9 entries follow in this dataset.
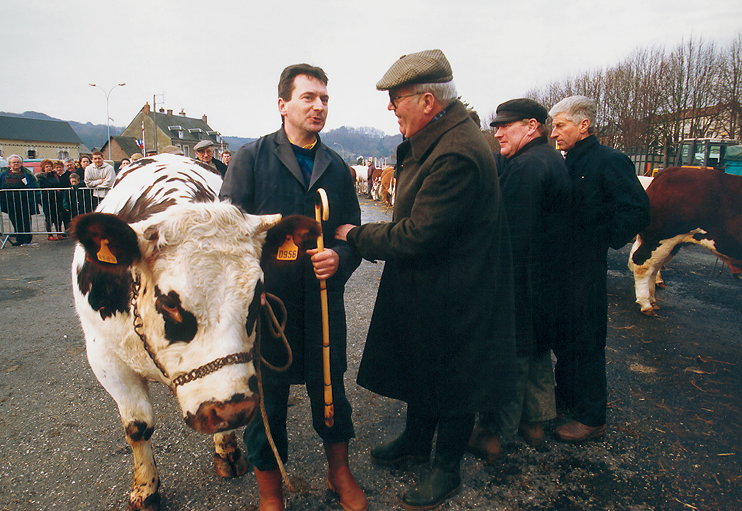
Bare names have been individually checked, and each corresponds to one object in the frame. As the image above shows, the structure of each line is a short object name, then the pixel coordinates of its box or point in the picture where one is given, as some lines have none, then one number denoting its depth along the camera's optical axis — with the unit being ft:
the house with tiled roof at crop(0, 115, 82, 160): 226.17
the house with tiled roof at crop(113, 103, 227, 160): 195.11
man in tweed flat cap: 6.35
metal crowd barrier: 31.27
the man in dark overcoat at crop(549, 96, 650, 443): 9.27
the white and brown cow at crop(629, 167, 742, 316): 16.58
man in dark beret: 8.50
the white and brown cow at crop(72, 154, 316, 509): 5.11
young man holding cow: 7.11
